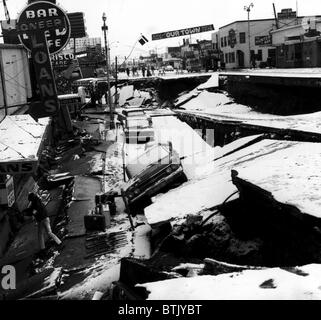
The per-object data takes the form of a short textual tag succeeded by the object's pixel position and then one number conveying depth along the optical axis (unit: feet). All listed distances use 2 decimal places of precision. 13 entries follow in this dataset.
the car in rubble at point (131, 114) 92.78
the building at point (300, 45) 130.21
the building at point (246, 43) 194.18
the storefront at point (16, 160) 33.45
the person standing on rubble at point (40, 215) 34.22
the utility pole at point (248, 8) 177.37
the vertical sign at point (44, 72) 48.78
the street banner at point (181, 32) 165.07
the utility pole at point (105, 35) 88.07
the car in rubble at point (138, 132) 69.41
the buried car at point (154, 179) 38.50
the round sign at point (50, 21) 63.52
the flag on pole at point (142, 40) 105.38
